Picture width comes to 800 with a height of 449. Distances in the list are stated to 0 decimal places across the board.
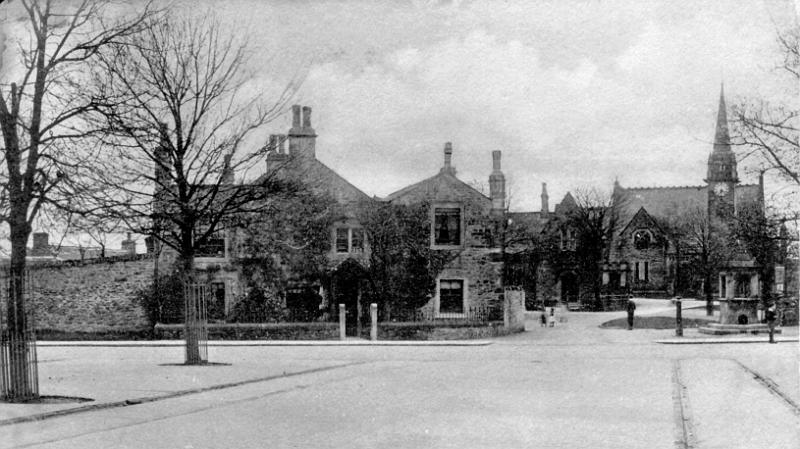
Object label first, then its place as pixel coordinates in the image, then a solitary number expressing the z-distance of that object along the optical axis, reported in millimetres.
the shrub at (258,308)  26438
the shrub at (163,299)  25828
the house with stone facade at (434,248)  26609
